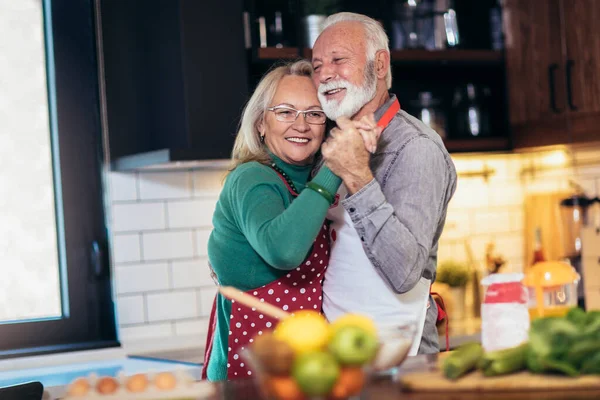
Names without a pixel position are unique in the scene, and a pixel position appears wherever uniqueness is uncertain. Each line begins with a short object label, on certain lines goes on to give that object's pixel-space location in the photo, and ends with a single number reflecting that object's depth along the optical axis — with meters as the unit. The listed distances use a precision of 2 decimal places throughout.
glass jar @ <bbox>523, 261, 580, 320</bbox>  3.46
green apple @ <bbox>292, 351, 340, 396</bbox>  1.23
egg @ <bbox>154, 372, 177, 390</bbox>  1.44
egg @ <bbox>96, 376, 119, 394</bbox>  1.44
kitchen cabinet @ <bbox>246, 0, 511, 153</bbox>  3.42
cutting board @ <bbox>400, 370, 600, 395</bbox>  1.45
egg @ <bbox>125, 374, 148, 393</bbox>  1.45
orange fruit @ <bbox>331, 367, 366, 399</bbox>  1.27
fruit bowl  1.23
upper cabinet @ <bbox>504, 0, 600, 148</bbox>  3.67
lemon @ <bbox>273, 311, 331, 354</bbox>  1.27
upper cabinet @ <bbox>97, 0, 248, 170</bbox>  3.08
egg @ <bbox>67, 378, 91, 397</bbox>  1.42
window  3.41
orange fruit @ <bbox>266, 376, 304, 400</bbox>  1.25
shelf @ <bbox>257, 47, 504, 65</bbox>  3.33
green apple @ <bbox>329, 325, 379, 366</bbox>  1.26
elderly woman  1.91
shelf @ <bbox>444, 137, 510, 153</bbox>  3.84
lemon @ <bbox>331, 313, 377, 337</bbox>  1.31
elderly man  1.97
